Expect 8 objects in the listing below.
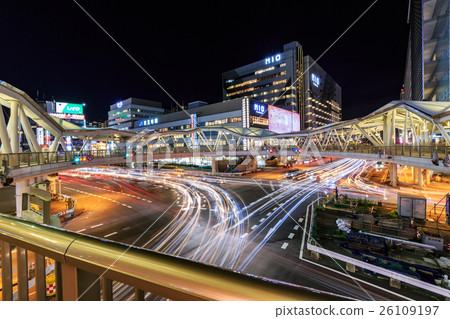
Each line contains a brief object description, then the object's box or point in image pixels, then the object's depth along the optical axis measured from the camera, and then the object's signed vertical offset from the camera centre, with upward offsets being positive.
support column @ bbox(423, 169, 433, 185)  31.22 -3.96
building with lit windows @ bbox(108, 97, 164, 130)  116.19 +24.84
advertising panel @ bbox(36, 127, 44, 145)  45.19 +4.60
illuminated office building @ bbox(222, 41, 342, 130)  95.76 +34.03
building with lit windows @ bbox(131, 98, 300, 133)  67.19 +13.14
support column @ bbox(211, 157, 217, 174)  48.30 -2.88
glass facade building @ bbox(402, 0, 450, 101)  32.50 +18.34
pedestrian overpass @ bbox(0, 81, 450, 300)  1.06 -0.68
